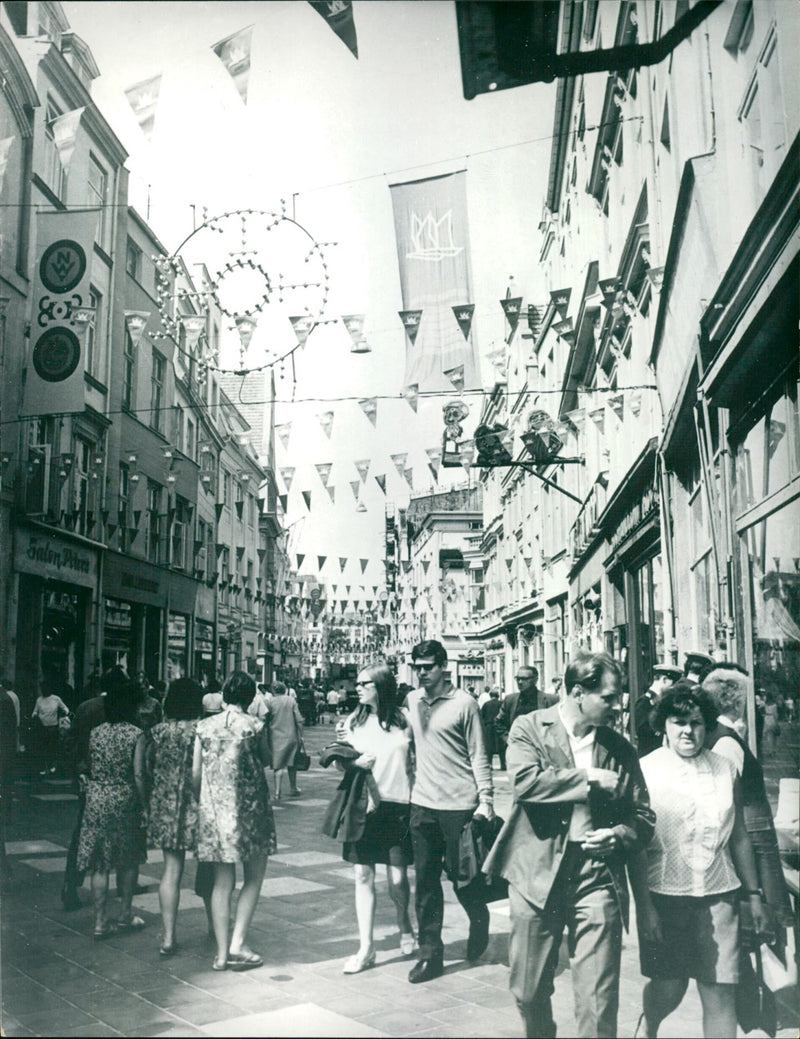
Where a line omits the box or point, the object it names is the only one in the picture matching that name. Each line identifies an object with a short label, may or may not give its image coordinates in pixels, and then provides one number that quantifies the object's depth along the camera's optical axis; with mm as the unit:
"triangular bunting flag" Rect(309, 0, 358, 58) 5434
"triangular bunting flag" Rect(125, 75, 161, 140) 5703
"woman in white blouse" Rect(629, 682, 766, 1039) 4109
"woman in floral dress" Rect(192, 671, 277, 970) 5461
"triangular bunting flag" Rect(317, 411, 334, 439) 9133
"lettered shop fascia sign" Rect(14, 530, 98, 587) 10086
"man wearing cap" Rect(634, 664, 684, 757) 6099
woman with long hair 5695
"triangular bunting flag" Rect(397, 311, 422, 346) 8213
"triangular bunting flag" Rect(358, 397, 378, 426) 8733
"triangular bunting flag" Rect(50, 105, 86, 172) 6953
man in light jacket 3953
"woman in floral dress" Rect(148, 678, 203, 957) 5703
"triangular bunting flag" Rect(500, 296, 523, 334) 9547
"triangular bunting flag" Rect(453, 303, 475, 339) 8762
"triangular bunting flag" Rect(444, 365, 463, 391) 9339
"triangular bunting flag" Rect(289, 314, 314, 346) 7324
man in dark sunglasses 5586
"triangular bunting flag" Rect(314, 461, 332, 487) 11234
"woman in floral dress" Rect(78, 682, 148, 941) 6320
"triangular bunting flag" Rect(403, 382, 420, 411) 8912
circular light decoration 6727
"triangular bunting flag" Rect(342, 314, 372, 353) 7305
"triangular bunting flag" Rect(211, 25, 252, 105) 5535
